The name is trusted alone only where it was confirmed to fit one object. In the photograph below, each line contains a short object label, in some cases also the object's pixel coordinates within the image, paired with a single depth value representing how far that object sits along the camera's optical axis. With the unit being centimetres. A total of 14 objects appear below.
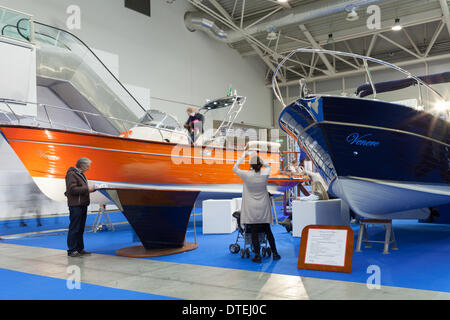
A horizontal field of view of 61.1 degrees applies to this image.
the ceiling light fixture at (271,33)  1556
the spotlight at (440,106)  586
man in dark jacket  512
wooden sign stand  395
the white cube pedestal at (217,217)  712
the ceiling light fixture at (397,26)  1475
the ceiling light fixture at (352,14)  1306
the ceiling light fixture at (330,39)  1648
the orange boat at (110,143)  528
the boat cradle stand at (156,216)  491
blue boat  489
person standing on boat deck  868
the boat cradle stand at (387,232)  497
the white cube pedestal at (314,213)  604
